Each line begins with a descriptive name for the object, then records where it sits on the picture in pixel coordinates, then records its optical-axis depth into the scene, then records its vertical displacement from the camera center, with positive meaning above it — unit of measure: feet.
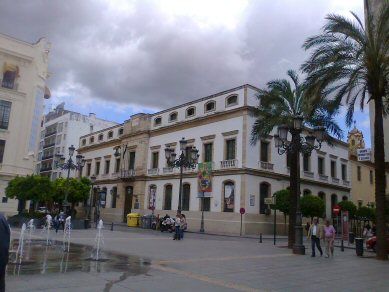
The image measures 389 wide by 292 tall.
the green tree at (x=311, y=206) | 111.22 +5.63
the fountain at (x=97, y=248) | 41.16 -3.85
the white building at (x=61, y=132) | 265.75 +54.42
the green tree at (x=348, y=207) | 134.41 +7.05
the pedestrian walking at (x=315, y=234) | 57.67 -0.89
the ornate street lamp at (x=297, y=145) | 58.85 +12.25
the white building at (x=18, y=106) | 150.82 +40.08
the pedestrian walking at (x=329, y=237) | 56.39 -1.24
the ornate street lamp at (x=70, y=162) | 103.80 +13.90
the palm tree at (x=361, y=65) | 56.70 +23.16
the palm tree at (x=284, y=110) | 77.25 +21.90
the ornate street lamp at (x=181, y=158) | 85.89 +13.41
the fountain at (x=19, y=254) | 35.62 -3.99
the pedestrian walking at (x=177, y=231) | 77.82 -2.03
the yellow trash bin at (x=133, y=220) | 133.49 -0.51
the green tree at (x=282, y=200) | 109.60 +6.80
